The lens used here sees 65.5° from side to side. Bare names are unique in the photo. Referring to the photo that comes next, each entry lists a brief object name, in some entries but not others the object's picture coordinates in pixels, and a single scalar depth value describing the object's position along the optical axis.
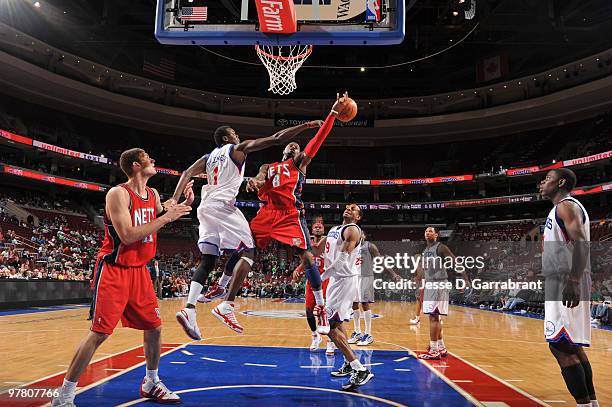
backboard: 5.64
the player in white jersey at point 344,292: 5.29
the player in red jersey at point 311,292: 7.43
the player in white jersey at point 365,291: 9.12
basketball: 5.14
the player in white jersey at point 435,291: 7.26
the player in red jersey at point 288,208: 5.23
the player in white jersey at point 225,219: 4.77
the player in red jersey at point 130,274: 4.12
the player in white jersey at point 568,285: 3.98
